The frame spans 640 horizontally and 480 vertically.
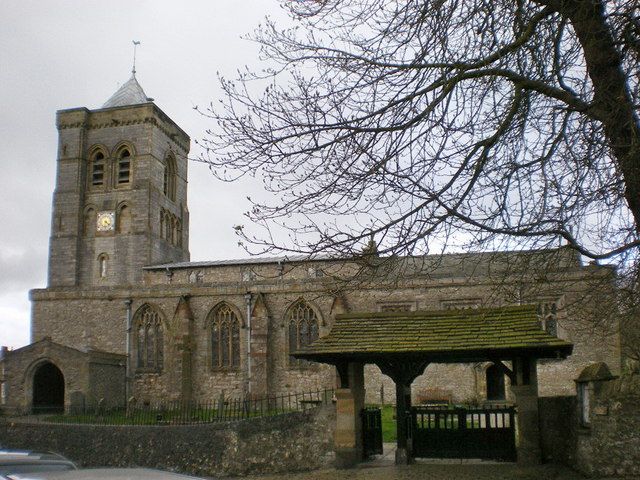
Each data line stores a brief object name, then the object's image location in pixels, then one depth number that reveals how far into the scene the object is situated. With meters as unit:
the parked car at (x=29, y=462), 5.72
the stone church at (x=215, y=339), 28.73
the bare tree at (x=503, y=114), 7.50
